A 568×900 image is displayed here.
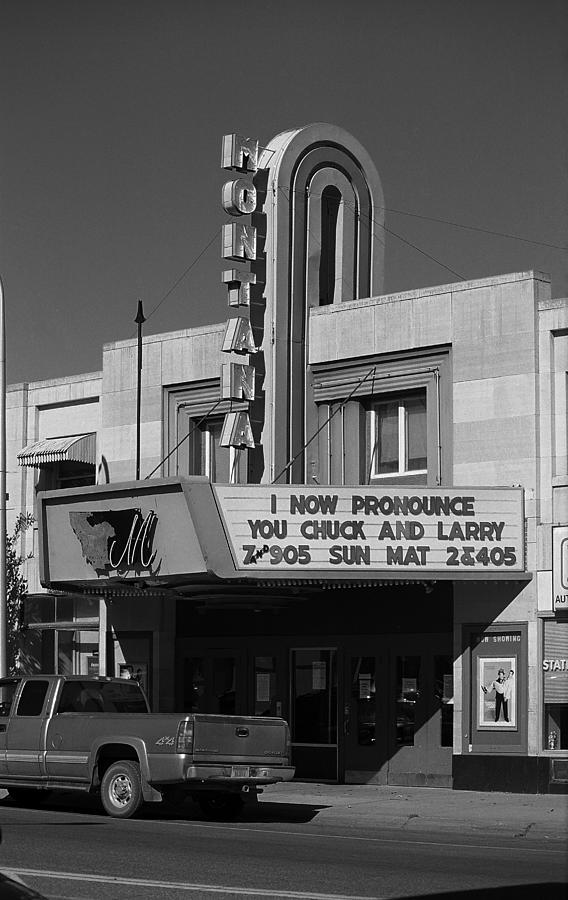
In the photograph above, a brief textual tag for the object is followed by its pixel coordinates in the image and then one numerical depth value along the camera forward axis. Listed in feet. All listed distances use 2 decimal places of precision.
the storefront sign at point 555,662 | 73.31
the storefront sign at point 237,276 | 81.05
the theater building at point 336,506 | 74.13
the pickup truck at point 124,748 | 60.75
